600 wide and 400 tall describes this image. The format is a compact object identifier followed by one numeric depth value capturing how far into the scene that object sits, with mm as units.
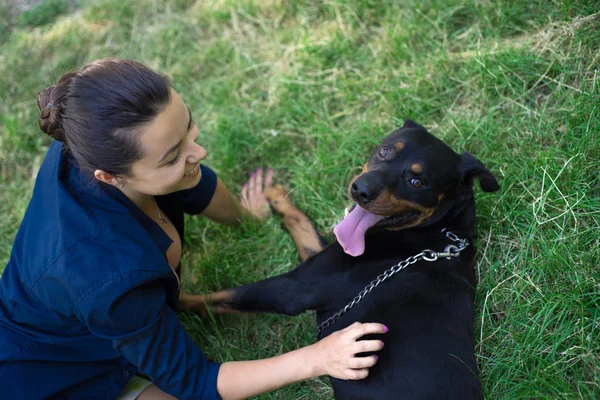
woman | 2352
